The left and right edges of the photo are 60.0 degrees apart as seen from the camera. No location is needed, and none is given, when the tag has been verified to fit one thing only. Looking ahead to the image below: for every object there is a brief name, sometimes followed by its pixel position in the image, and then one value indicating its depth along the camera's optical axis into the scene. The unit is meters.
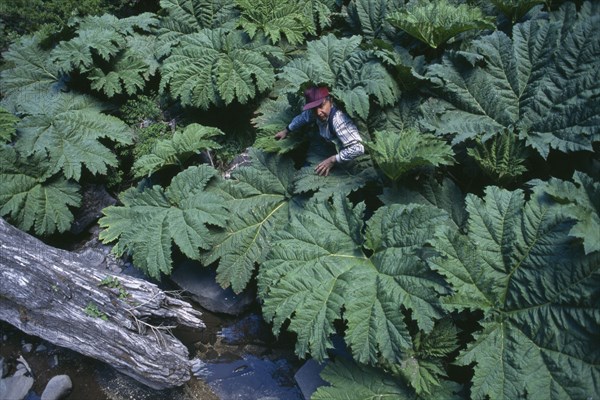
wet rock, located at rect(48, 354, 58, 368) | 4.71
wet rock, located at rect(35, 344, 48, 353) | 4.84
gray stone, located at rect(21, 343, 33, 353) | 4.85
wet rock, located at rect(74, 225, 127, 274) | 5.24
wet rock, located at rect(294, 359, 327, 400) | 4.13
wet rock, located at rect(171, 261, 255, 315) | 4.86
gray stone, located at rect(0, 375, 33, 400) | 4.49
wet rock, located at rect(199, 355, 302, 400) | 4.37
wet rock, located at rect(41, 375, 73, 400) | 4.38
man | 4.45
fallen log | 4.34
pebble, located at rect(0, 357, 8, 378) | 4.67
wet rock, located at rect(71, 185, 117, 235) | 5.63
